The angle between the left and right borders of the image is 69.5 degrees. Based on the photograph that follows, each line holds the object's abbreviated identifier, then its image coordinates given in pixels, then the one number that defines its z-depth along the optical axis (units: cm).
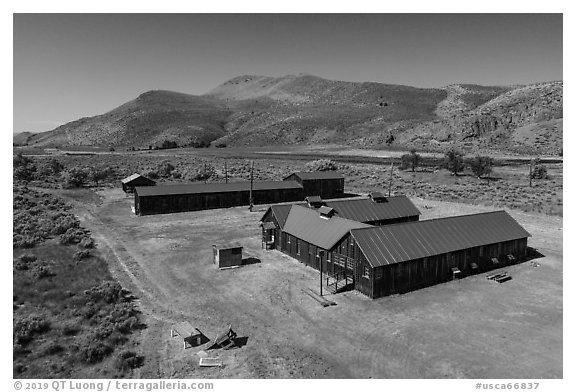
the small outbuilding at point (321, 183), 6725
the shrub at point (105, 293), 2586
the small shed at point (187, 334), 2059
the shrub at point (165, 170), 8742
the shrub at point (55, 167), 8812
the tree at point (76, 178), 7431
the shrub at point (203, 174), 8362
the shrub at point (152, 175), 8519
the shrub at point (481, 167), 7831
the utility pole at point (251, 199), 5779
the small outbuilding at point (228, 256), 3262
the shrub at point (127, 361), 1848
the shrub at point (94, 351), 1912
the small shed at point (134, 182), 6931
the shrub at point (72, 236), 3822
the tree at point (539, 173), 7456
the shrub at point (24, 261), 3072
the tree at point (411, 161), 8919
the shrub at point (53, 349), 1975
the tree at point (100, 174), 7988
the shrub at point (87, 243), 3737
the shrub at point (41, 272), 2929
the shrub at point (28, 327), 2077
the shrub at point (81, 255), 3362
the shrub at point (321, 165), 8888
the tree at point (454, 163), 8200
